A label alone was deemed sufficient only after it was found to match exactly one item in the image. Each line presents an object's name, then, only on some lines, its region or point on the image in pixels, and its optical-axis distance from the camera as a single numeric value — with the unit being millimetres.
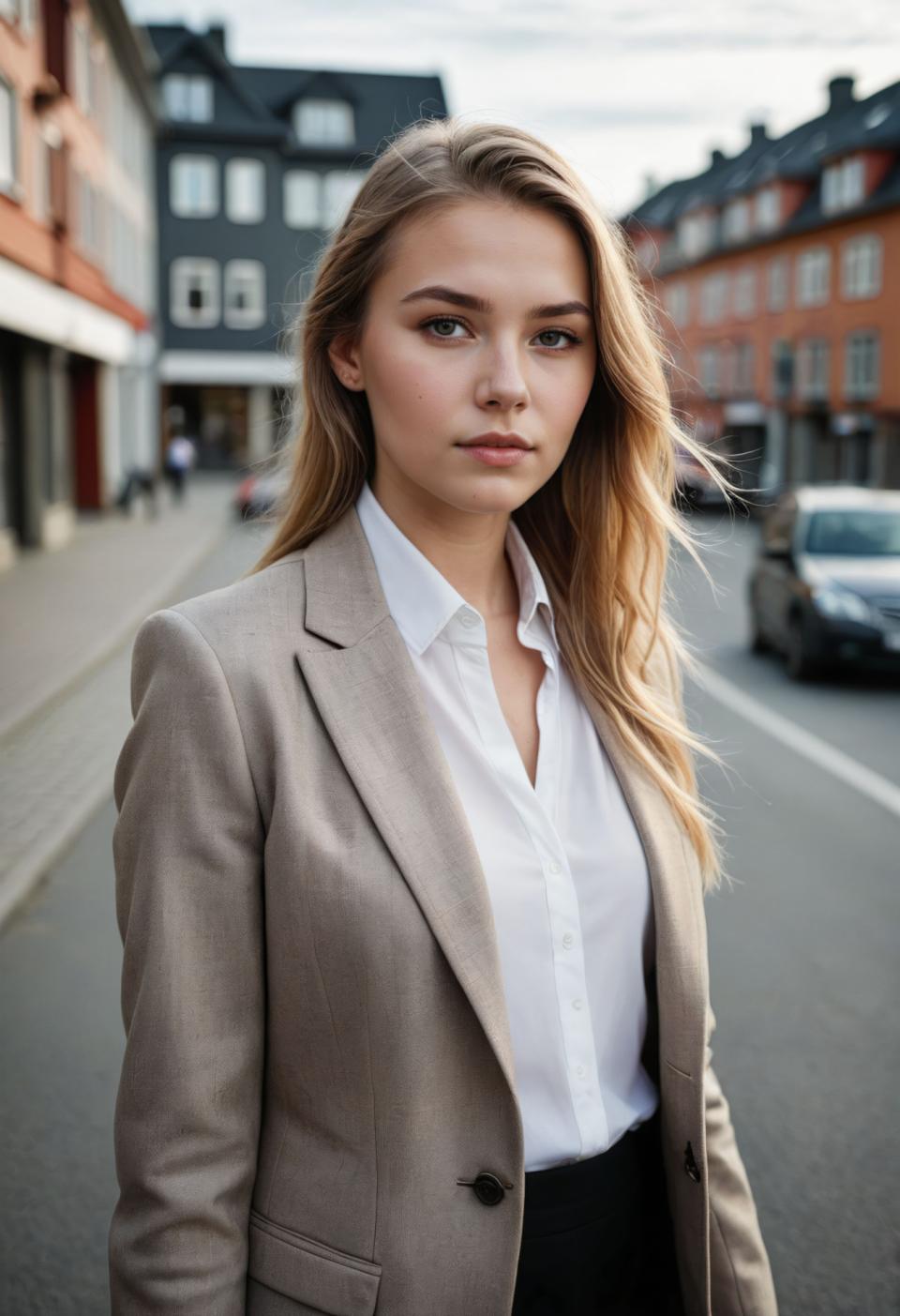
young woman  1572
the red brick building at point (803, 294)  44125
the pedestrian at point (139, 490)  31500
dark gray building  50062
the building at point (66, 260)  19266
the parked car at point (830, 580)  11195
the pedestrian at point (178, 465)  38969
